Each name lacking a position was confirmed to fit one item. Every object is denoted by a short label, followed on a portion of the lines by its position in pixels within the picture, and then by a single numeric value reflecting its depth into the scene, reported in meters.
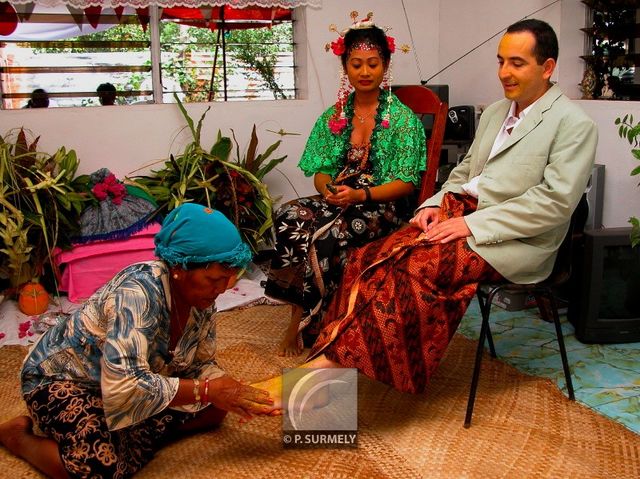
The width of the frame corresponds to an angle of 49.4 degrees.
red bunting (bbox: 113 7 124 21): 4.14
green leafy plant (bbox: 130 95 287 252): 3.88
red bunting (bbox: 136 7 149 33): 4.19
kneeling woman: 1.85
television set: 2.87
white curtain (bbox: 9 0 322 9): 3.82
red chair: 3.08
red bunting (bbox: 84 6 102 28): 4.11
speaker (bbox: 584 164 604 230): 3.32
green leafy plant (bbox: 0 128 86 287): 3.44
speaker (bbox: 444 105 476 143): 3.94
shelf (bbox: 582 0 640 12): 3.38
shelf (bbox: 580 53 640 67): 3.41
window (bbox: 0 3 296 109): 4.07
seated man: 2.25
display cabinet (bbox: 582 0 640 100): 3.41
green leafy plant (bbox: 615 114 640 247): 2.61
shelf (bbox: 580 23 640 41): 3.40
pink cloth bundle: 3.67
